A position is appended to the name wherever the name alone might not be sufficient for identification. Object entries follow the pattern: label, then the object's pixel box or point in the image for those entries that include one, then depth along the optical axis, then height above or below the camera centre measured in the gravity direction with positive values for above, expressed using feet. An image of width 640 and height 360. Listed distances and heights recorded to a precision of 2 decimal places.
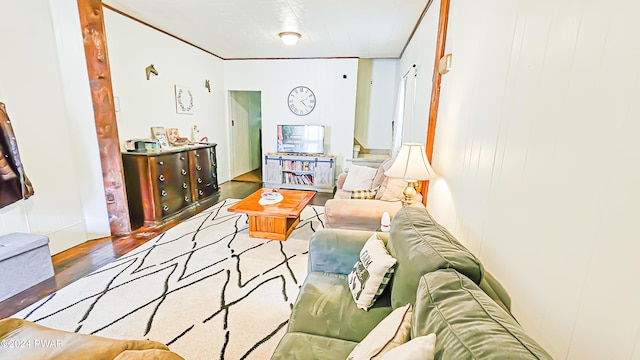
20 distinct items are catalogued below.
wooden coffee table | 9.27 -3.03
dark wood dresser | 10.64 -2.53
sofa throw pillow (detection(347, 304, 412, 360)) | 2.88 -2.30
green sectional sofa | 2.29 -1.90
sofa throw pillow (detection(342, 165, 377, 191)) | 11.49 -2.19
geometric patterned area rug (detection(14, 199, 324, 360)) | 5.49 -4.19
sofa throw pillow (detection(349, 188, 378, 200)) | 9.50 -2.33
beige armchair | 7.43 -2.33
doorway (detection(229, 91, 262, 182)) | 19.69 -0.89
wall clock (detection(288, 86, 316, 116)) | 17.79 +1.63
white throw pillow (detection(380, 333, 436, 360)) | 2.33 -1.91
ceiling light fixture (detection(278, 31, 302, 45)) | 12.32 +3.96
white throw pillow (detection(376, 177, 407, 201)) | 8.46 -1.96
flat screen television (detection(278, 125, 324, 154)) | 17.28 -0.85
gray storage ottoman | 6.45 -3.52
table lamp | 6.63 -0.92
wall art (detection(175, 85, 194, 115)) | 13.97 +1.18
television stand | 17.06 -2.93
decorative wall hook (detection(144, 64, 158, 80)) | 12.01 +2.27
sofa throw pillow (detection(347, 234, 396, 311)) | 4.36 -2.42
